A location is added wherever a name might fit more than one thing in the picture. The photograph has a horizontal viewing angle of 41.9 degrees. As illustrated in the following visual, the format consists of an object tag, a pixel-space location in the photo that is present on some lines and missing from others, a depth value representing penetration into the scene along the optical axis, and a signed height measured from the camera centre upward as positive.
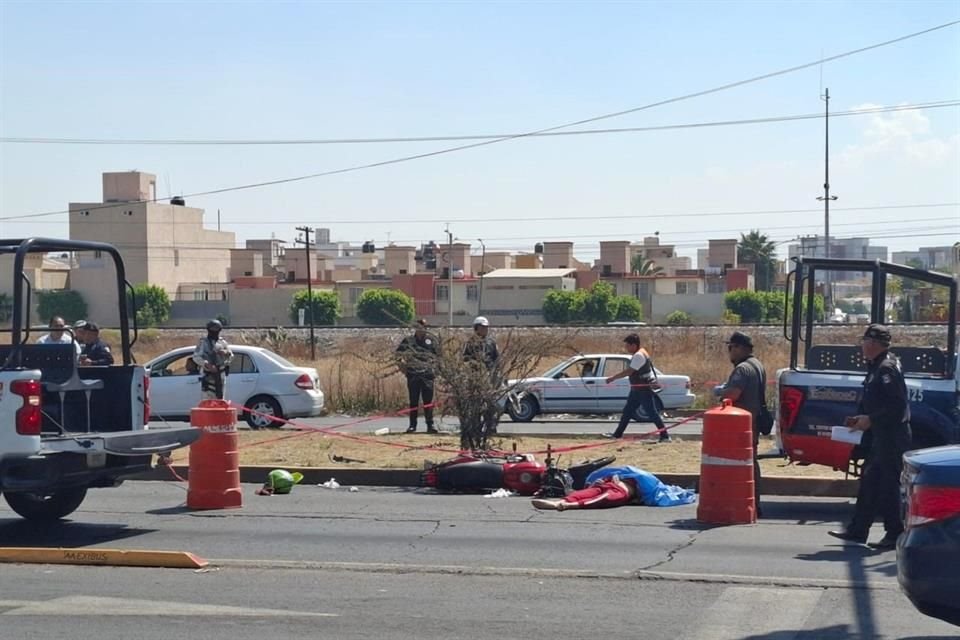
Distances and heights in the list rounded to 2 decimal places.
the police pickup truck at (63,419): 9.86 -1.32
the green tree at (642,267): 120.38 +0.50
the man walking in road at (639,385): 18.48 -1.70
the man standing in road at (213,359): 18.34 -1.32
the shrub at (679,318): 76.71 -2.99
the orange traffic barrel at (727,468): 11.02 -1.73
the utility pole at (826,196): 55.35 +3.69
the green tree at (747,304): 89.06 -2.22
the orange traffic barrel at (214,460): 12.09 -1.86
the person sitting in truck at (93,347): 15.11 -0.94
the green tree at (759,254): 126.25 +1.93
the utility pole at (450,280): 87.05 -0.64
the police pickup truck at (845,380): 11.72 -1.02
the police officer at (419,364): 16.28 -1.22
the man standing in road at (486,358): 15.75 -1.10
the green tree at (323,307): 91.25 -2.74
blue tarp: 12.53 -2.19
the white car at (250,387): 22.16 -2.08
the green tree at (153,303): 89.50 -2.50
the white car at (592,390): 25.23 -2.38
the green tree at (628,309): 92.50 -2.74
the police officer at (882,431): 10.21 -1.29
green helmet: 13.64 -2.29
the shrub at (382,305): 91.00 -2.51
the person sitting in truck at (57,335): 12.76 -0.70
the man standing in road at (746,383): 11.84 -1.04
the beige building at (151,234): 100.56 +2.96
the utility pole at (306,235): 68.56 +2.19
